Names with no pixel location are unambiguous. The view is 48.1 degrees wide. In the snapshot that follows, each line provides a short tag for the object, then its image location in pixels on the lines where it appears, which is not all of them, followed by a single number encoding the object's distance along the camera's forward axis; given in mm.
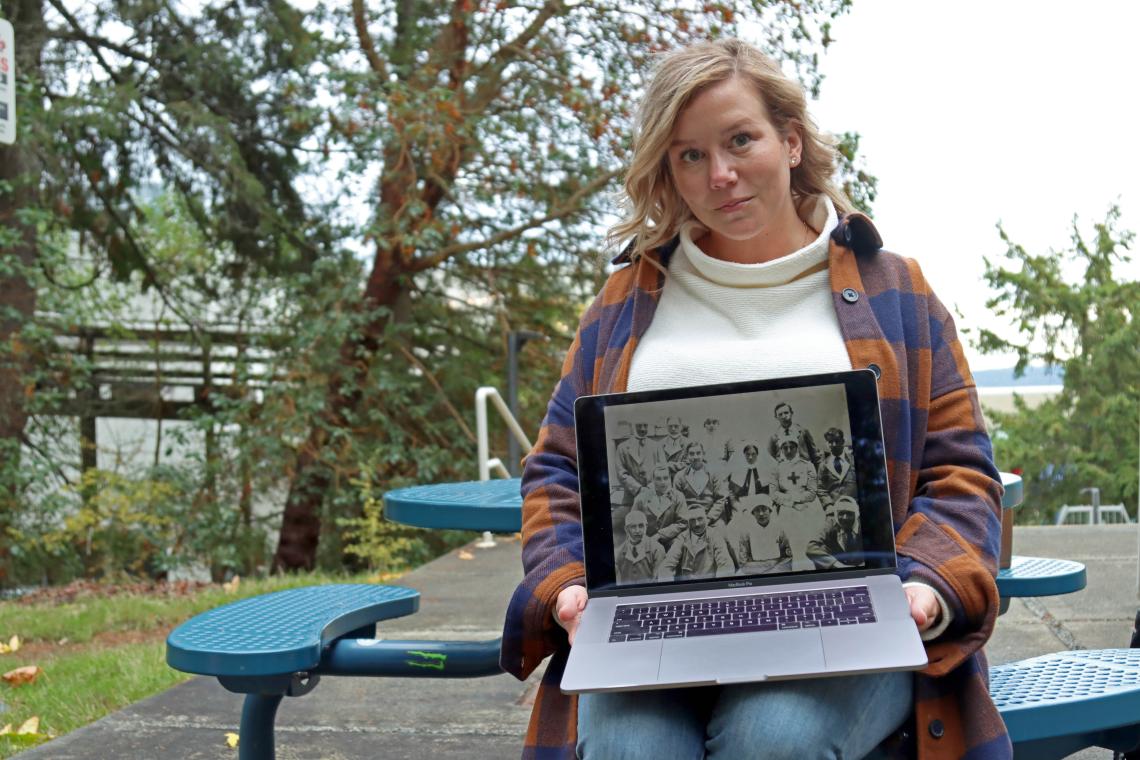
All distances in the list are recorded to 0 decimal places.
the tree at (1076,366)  12445
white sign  4586
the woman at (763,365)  1693
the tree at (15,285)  8195
